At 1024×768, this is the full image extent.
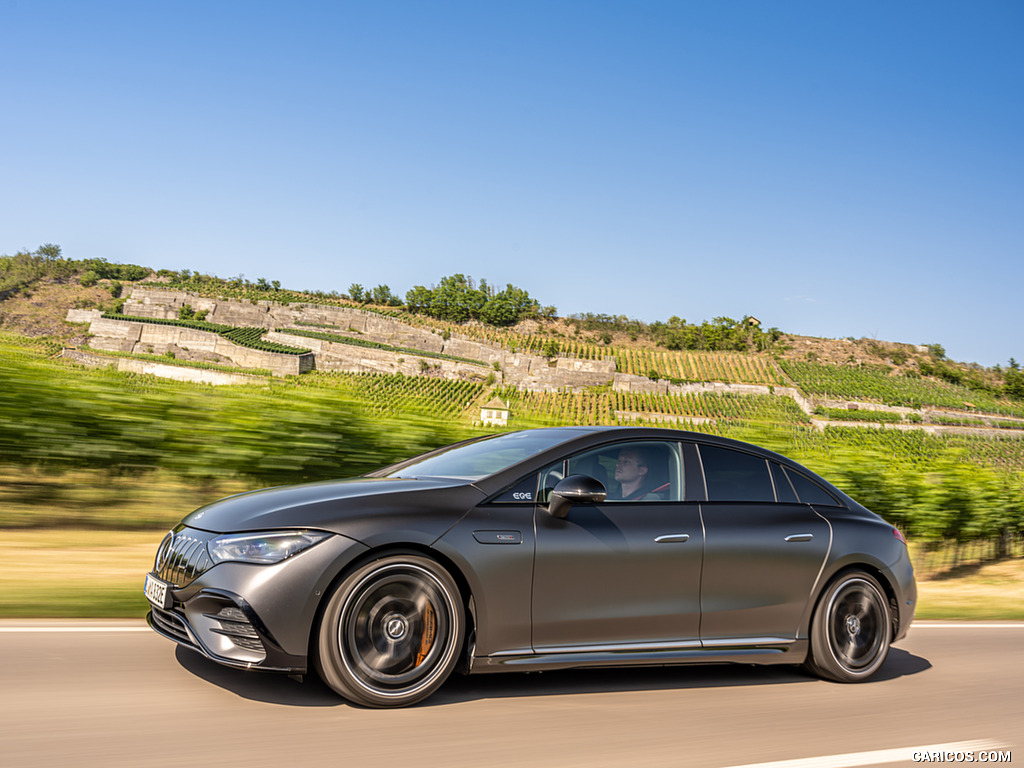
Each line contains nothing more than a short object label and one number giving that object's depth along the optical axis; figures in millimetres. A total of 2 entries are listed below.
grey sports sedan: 3857
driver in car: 4754
